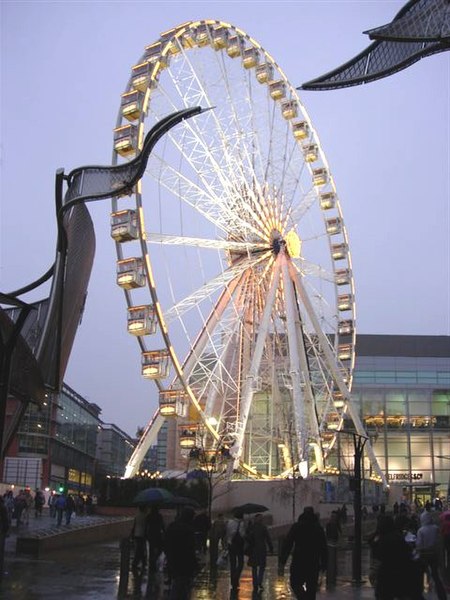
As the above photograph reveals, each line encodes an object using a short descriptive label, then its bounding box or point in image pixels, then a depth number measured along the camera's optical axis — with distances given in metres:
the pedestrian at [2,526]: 15.29
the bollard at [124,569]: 14.88
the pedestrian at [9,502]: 30.51
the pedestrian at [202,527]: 19.94
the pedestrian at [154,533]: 17.17
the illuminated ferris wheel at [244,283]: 34.38
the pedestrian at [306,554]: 10.30
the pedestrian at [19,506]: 30.75
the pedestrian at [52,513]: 38.84
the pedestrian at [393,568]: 8.65
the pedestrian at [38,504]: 40.59
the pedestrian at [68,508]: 30.23
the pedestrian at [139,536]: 17.30
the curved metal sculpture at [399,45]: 13.41
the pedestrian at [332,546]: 17.44
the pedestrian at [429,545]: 13.05
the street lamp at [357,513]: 17.72
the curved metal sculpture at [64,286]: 19.62
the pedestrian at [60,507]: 30.25
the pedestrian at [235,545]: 15.72
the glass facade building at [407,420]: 73.50
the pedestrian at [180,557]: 9.69
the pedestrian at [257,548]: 15.42
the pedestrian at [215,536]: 18.88
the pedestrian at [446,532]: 16.72
